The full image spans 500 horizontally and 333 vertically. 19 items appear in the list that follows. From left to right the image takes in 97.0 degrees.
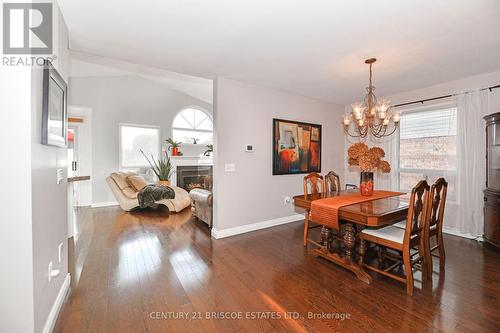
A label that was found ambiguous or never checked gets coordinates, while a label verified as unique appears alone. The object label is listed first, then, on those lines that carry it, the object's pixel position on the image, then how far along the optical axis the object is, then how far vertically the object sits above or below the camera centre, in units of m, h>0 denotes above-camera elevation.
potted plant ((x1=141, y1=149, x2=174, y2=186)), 5.82 -0.07
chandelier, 2.64 +0.66
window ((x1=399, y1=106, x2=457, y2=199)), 3.57 +0.34
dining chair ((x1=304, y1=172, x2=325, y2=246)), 3.02 -0.30
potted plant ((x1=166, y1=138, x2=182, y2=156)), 6.50 +0.58
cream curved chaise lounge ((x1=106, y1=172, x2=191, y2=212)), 4.96 -0.70
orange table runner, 2.28 -0.44
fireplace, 6.78 -0.31
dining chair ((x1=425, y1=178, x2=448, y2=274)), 2.12 -0.53
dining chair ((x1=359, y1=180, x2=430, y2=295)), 1.96 -0.68
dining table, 2.05 -0.51
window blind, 3.59 +0.75
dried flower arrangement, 2.64 +0.11
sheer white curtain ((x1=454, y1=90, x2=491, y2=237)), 3.25 +0.11
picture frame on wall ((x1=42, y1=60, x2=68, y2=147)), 1.45 +0.41
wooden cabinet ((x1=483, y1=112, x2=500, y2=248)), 2.84 -0.23
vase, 2.89 -0.22
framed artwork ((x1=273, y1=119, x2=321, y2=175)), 4.05 +0.36
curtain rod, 3.16 +1.14
